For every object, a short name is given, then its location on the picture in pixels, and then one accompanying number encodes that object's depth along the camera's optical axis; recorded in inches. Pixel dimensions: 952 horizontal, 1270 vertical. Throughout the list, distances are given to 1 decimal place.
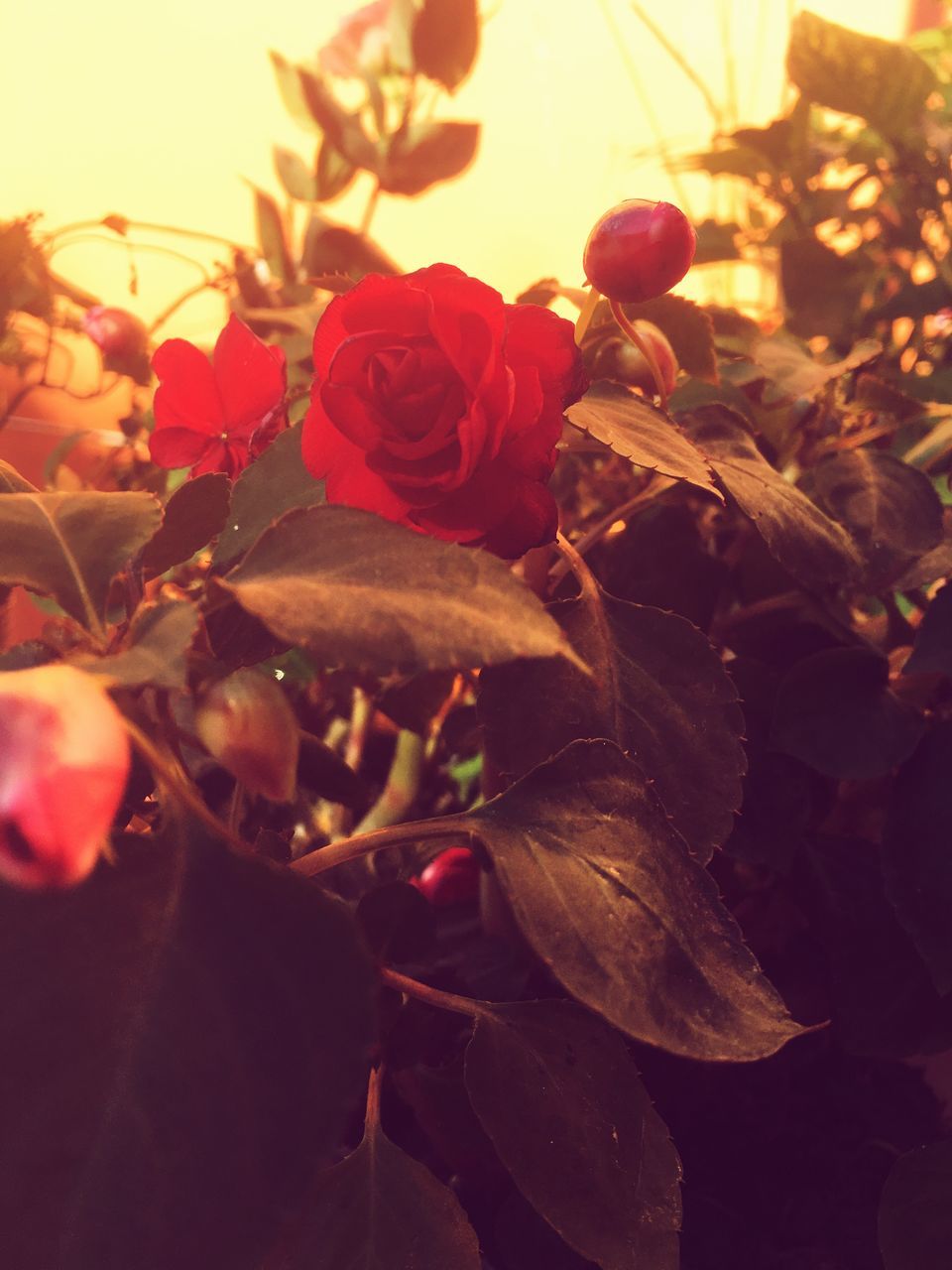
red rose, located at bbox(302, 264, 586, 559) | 9.0
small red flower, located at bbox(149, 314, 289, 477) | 12.0
